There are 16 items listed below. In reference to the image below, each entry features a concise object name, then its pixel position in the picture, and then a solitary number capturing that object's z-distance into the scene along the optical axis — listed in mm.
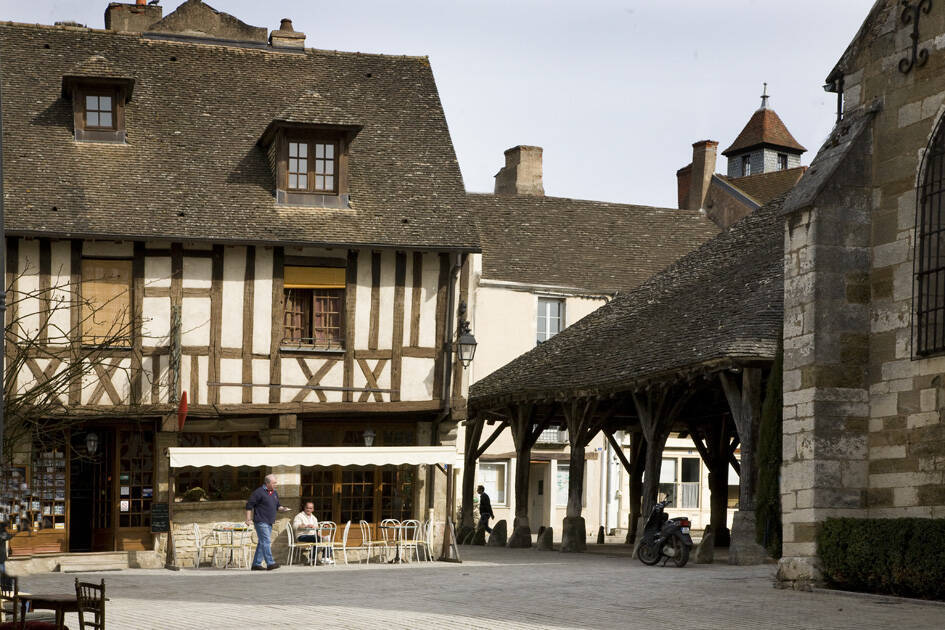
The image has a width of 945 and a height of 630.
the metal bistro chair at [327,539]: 17880
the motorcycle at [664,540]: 17266
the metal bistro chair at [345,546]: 18000
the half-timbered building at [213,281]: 18391
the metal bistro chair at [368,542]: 18231
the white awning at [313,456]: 17594
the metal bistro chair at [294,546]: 17734
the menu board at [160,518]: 18219
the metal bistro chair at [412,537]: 18438
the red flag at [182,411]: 18125
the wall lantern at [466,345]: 18500
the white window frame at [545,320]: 30844
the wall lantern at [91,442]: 19344
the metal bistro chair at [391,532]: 18391
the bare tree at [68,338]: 17656
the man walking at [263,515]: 17234
